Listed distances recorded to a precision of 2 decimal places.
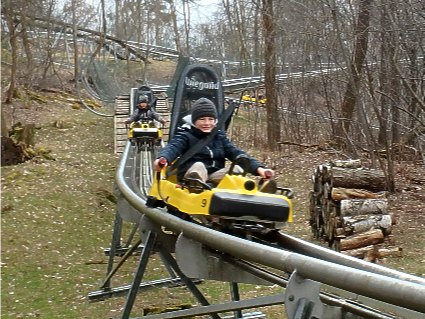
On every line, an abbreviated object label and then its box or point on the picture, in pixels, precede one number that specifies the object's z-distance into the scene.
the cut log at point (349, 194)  9.42
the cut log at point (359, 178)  9.77
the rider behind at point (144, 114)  13.56
